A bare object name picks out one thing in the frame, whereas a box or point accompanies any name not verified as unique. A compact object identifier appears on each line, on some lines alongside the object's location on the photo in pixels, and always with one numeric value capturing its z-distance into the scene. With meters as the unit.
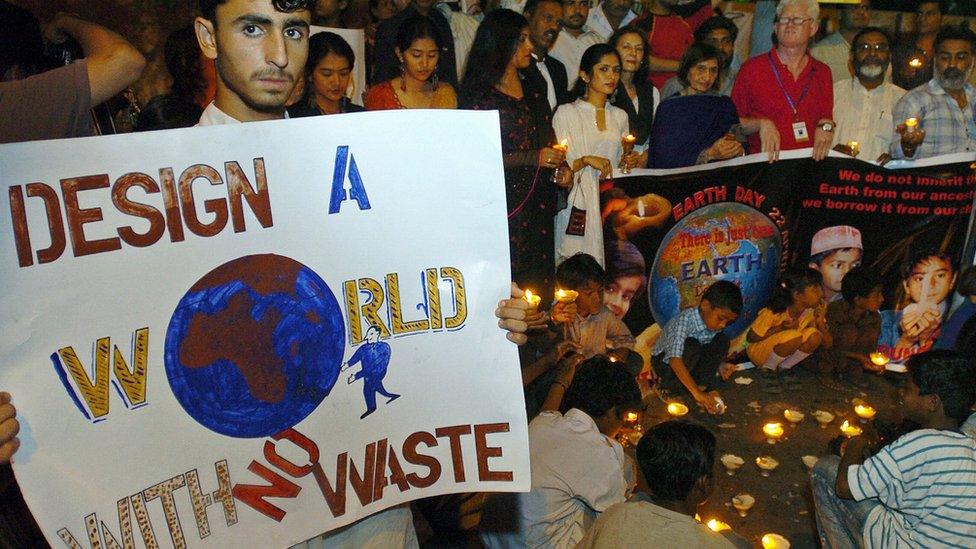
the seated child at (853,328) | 5.33
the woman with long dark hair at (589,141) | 4.91
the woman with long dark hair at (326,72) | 4.41
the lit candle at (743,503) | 3.80
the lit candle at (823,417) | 4.69
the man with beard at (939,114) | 5.54
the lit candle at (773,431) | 4.45
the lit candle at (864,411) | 4.64
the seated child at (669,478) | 2.17
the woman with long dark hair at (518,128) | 4.58
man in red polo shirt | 5.32
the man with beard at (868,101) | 5.54
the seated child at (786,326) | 5.29
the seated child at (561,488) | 2.88
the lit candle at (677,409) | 4.50
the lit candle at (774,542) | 3.51
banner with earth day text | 4.95
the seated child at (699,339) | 4.98
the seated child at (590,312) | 4.66
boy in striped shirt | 2.61
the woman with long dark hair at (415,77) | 4.41
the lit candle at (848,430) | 4.33
